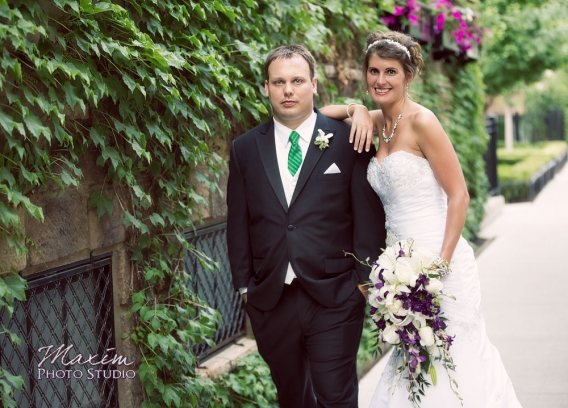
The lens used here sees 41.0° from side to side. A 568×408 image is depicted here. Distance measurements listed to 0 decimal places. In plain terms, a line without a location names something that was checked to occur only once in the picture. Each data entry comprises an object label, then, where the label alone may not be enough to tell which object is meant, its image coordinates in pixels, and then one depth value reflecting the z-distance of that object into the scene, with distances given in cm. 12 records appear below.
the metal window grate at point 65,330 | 326
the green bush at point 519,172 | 1778
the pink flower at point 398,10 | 735
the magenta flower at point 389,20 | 752
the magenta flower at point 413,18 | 760
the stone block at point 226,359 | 455
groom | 362
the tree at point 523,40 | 1831
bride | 357
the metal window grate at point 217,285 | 470
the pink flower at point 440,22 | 862
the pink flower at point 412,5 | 757
